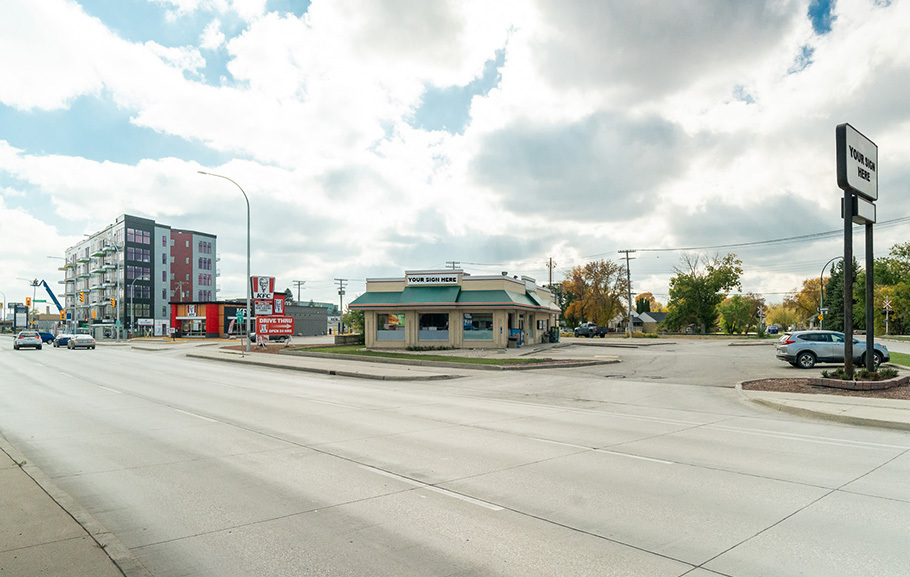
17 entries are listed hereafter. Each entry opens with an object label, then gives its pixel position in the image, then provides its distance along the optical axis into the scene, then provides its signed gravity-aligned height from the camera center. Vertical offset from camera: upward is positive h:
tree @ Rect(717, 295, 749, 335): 93.56 -2.06
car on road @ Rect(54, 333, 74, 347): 56.19 -3.09
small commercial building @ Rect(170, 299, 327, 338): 85.75 -1.57
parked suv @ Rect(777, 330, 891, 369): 22.97 -1.93
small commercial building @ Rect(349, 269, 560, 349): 37.88 -0.32
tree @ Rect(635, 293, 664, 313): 145.75 +0.11
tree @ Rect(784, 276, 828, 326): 112.86 +0.41
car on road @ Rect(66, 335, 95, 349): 50.47 -2.97
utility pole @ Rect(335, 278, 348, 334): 105.11 +3.14
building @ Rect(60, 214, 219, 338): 97.62 +6.61
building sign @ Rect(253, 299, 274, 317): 41.53 -0.04
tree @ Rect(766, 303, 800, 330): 121.38 -3.27
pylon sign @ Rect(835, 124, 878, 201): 15.87 +4.14
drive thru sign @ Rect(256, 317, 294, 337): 42.25 -1.42
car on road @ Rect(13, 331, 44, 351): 48.84 -2.74
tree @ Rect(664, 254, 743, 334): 71.31 +1.42
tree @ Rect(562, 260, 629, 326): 80.56 +2.15
